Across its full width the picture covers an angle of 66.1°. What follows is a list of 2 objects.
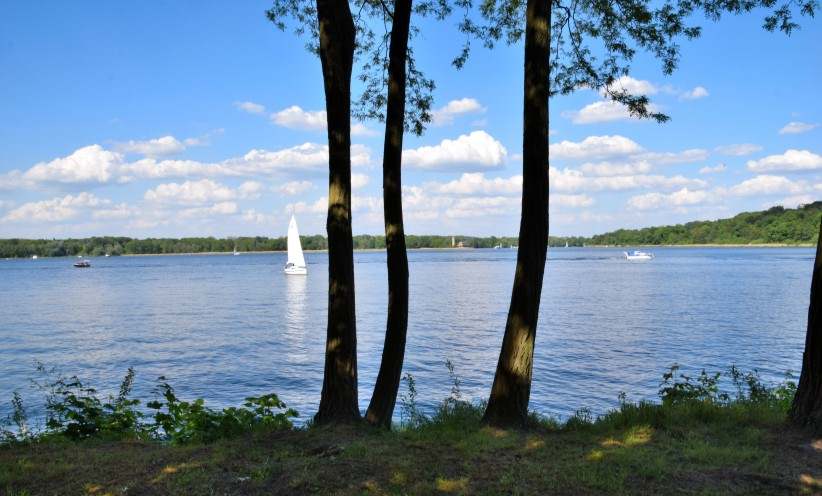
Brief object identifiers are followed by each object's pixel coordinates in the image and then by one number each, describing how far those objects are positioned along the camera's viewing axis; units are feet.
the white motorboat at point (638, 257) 467.40
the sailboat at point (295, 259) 270.26
